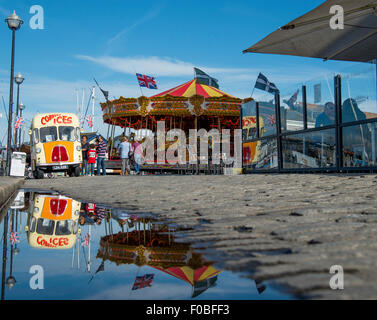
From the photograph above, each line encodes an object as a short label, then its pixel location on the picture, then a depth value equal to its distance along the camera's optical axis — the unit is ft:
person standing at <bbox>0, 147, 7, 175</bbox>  95.57
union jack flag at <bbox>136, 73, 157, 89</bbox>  95.19
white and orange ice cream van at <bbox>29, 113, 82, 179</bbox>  60.03
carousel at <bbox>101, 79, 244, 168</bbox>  87.66
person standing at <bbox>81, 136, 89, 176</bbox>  61.98
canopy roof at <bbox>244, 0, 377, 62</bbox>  25.86
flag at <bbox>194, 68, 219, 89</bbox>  101.49
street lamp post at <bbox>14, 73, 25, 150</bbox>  75.05
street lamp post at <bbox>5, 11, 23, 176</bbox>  53.98
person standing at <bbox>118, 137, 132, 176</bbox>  63.87
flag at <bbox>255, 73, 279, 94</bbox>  79.51
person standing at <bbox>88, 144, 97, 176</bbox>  63.25
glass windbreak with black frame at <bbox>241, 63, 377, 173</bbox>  30.32
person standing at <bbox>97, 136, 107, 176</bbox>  61.57
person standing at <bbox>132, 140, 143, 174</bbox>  68.64
